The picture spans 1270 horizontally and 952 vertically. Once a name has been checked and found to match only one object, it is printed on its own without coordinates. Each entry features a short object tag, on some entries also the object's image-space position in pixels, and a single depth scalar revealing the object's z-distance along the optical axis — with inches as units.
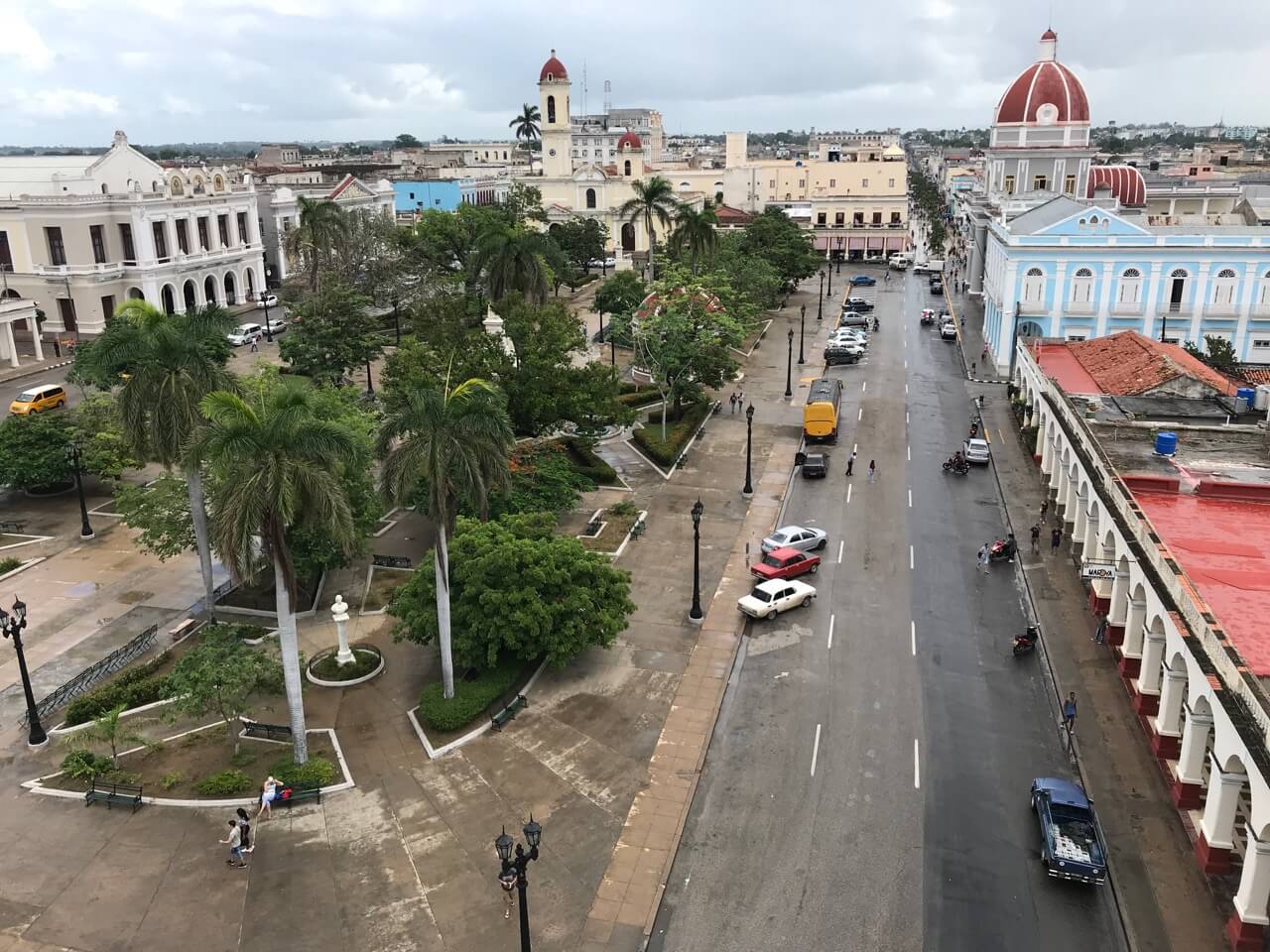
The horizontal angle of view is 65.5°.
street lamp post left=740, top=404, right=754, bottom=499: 1711.6
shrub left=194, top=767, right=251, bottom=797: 925.8
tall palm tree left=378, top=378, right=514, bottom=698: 957.2
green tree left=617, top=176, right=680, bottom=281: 2997.0
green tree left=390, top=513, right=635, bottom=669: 1070.4
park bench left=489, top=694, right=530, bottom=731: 1035.3
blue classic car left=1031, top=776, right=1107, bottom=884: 810.2
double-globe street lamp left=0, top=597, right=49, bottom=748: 978.7
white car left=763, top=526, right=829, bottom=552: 1453.0
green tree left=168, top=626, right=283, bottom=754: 936.9
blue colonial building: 2470.5
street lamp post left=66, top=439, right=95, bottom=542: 1535.4
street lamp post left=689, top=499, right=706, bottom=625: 1245.1
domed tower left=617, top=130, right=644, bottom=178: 4704.7
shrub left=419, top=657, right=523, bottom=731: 1022.4
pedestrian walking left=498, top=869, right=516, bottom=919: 744.4
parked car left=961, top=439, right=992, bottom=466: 1897.1
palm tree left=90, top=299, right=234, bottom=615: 1123.9
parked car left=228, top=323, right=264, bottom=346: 2869.1
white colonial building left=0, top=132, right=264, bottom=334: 2844.5
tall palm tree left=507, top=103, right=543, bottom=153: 6294.3
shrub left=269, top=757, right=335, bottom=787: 930.1
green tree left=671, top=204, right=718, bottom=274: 2888.8
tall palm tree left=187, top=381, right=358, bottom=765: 855.1
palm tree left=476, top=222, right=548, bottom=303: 2287.2
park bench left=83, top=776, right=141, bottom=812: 912.3
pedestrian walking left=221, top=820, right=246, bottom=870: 830.5
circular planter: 1120.8
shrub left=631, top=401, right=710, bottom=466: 1887.3
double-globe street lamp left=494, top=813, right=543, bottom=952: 657.0
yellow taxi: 2091.5
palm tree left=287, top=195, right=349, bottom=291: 2758.4
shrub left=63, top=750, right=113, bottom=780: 942.4
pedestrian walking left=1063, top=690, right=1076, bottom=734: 1027.3
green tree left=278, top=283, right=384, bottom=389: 2117.4
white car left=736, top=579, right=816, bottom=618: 1278.3
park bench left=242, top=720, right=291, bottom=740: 1014.4
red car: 1389.0
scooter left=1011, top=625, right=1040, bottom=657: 1189.1
